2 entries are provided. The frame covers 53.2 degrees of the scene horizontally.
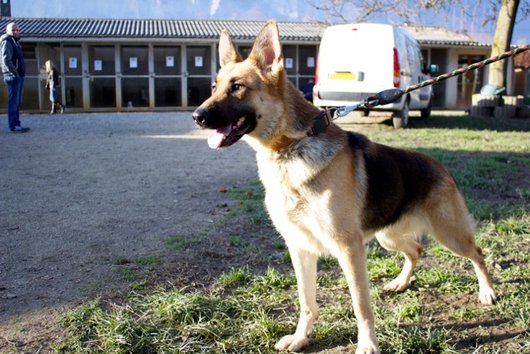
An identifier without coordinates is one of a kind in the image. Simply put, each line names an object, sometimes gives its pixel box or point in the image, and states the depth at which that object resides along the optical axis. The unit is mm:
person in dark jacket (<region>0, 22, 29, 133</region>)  12859
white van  13102
